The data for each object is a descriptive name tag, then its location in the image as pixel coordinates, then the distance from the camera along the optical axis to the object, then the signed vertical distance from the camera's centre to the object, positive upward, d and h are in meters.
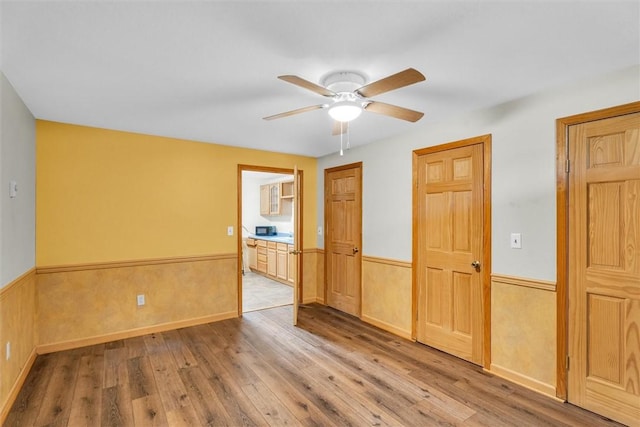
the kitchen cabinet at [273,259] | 5.96 -0.95
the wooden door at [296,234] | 3.88 -0.31
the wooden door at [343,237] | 4.21 -0.34
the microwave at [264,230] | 7.30 -0.40
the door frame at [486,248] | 2.75 -0.32
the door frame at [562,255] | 2.29 -0.31
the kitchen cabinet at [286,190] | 6.84 +0.50
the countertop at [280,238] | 6.08 -0.53
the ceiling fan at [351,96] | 1.87 +0.73
